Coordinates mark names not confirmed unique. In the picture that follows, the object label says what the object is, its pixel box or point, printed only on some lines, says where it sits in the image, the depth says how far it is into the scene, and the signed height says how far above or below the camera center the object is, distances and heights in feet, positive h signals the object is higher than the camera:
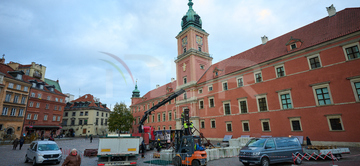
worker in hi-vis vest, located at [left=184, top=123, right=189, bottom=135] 46.61 -0.30
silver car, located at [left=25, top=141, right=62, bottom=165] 37.45 -4.86
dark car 33.32 -5.06
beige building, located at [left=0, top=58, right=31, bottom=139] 106.11 +20.13
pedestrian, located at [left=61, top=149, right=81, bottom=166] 20.73 -3.53
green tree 147.33 +8.88
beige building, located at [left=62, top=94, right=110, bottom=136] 178.91 +11.78
